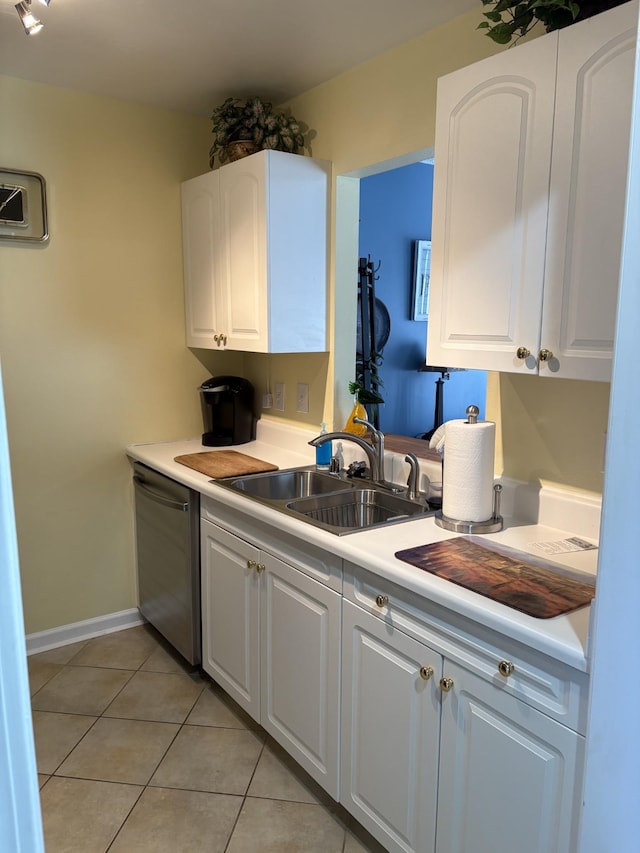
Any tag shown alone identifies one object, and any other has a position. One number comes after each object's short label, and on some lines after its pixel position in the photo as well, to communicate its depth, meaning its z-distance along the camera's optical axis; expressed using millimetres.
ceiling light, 1797
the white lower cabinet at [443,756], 1249
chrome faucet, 2297
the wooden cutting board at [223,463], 2514
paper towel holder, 1782
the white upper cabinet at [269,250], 2457
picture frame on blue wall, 3990
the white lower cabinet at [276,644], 1851
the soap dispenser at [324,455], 2562
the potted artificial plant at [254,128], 2561
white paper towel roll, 1751
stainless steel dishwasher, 2527
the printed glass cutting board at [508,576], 1336
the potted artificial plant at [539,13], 1394
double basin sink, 2092
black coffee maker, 2996
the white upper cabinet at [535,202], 1357
